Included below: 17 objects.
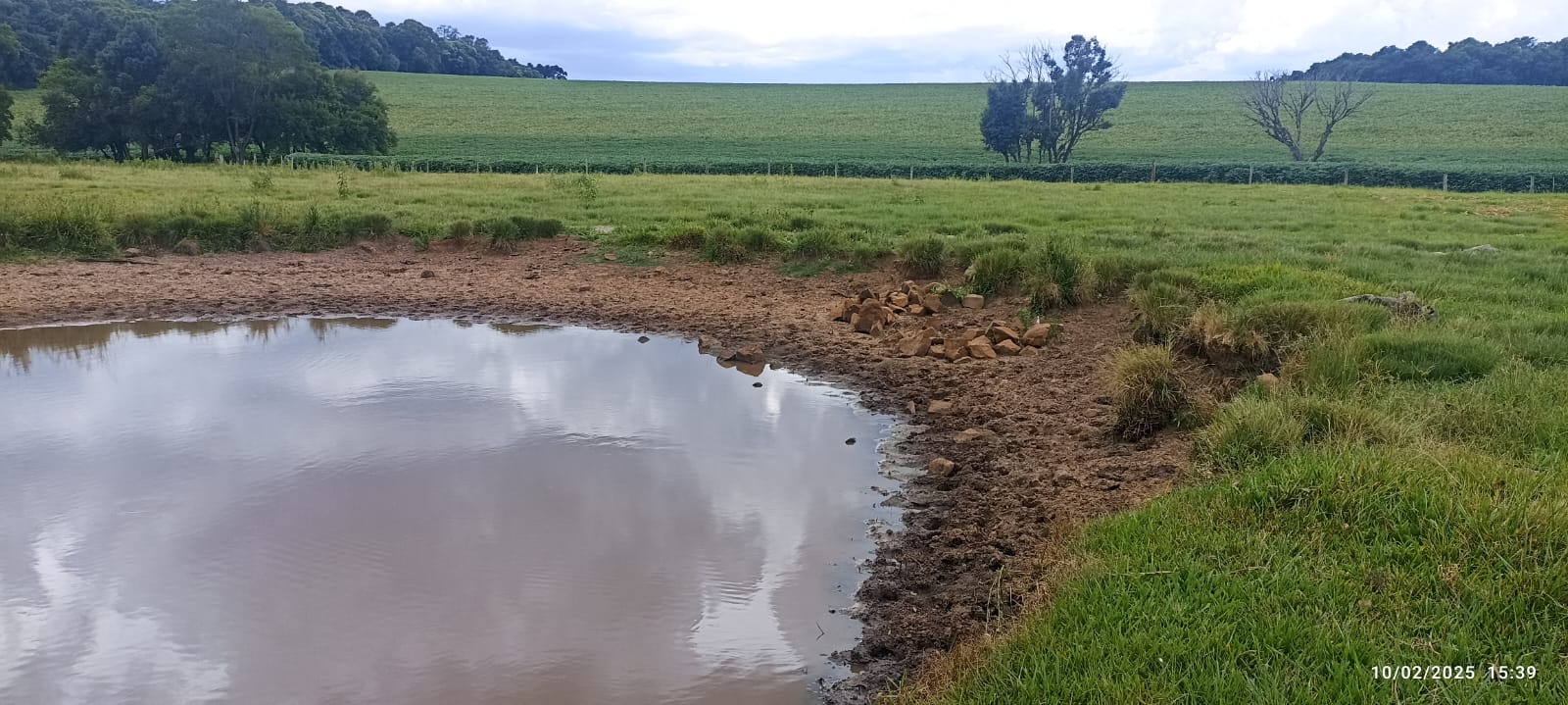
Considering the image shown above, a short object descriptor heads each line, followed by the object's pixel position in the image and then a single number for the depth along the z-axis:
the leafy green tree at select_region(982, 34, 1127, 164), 52.47
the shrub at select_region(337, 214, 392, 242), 15.29
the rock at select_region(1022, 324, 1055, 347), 9.20
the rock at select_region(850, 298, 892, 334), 10.50
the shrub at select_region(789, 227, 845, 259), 13.32
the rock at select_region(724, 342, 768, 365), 9.87
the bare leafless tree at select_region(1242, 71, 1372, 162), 52.81
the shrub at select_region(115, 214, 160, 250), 14.73
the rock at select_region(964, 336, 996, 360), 9.04
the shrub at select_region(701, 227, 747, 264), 13.61
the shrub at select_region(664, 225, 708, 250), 14.37
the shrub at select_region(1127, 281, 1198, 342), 8.38
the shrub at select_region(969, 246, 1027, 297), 10.99
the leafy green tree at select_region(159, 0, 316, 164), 43.44
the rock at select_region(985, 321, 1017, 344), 9.36
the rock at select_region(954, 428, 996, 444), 7.12
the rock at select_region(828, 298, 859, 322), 10.98
